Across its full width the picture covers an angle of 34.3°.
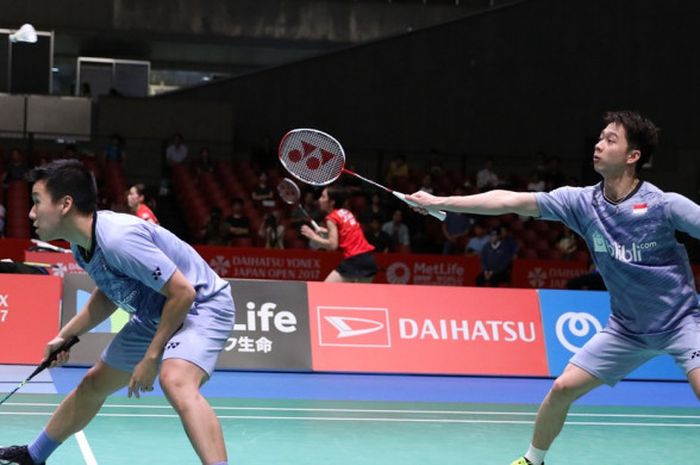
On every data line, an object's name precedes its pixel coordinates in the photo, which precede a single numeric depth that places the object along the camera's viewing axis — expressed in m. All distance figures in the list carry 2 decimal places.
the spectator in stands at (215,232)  15.35
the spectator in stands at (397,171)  18.81
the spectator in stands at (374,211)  16.07
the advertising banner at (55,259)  11.93
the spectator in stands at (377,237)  15.51
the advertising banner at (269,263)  14.95
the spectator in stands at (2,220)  14.65
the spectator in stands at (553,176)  18.70
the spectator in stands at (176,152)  19.08
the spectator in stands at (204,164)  18.71
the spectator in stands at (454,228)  16.67
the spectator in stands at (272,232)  15.33
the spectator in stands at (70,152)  16.92
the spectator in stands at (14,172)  17.20
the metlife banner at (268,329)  9.41
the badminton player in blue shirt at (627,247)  4.75
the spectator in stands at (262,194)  17.28
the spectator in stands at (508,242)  14.86
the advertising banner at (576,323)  9.85
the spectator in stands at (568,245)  16.50
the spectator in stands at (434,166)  19.36
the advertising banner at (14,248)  14.47
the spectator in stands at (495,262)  14.72
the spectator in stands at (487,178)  18.70
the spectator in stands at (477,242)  16.12
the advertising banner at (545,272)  15.85
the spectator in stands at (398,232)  16.31
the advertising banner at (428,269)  15.49
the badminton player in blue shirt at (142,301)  3.92
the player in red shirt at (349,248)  11.44
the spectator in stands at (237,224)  15.52
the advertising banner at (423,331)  9.49
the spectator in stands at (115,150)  18.61
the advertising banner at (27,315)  9.09
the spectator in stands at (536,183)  18.17
